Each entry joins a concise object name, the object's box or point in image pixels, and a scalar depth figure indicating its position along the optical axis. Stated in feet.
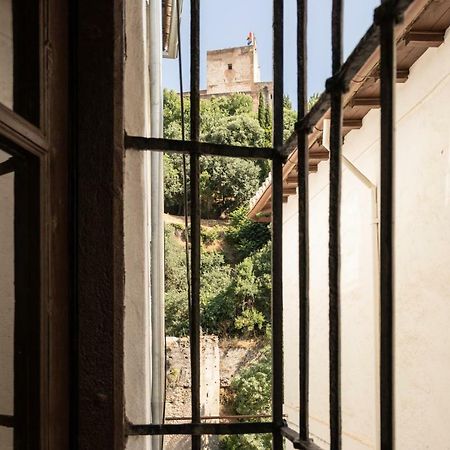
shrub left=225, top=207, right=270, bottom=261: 62.95
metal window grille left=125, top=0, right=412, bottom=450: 2.11
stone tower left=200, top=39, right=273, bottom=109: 96.53
